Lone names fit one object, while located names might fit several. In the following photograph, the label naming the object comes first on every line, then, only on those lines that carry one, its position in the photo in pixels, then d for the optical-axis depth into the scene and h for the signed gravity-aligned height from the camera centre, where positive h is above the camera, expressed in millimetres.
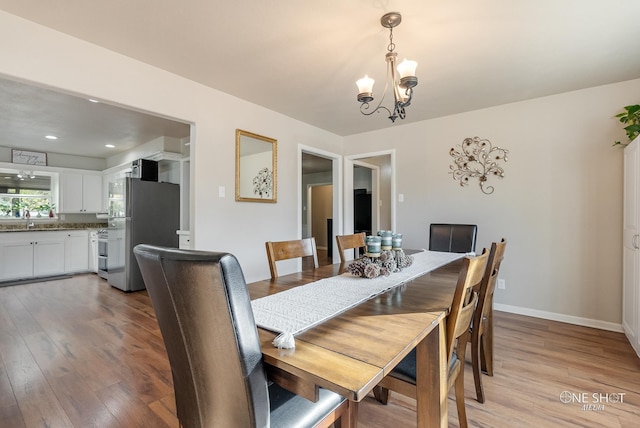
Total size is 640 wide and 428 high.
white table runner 921 -339
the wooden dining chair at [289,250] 1740 -237
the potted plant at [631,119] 2359 +800
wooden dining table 652 -345
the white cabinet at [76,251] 5191 -689
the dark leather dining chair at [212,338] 667 -313
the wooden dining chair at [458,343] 1040 -555
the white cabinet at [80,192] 5518 +386
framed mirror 3086 +502
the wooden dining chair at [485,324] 1489 -635
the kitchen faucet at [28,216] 5426 -68
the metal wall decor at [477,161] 3270 +601
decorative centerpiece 1536 -261
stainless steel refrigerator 4102 -125
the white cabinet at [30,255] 4598 -690
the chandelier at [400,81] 1626 +767
